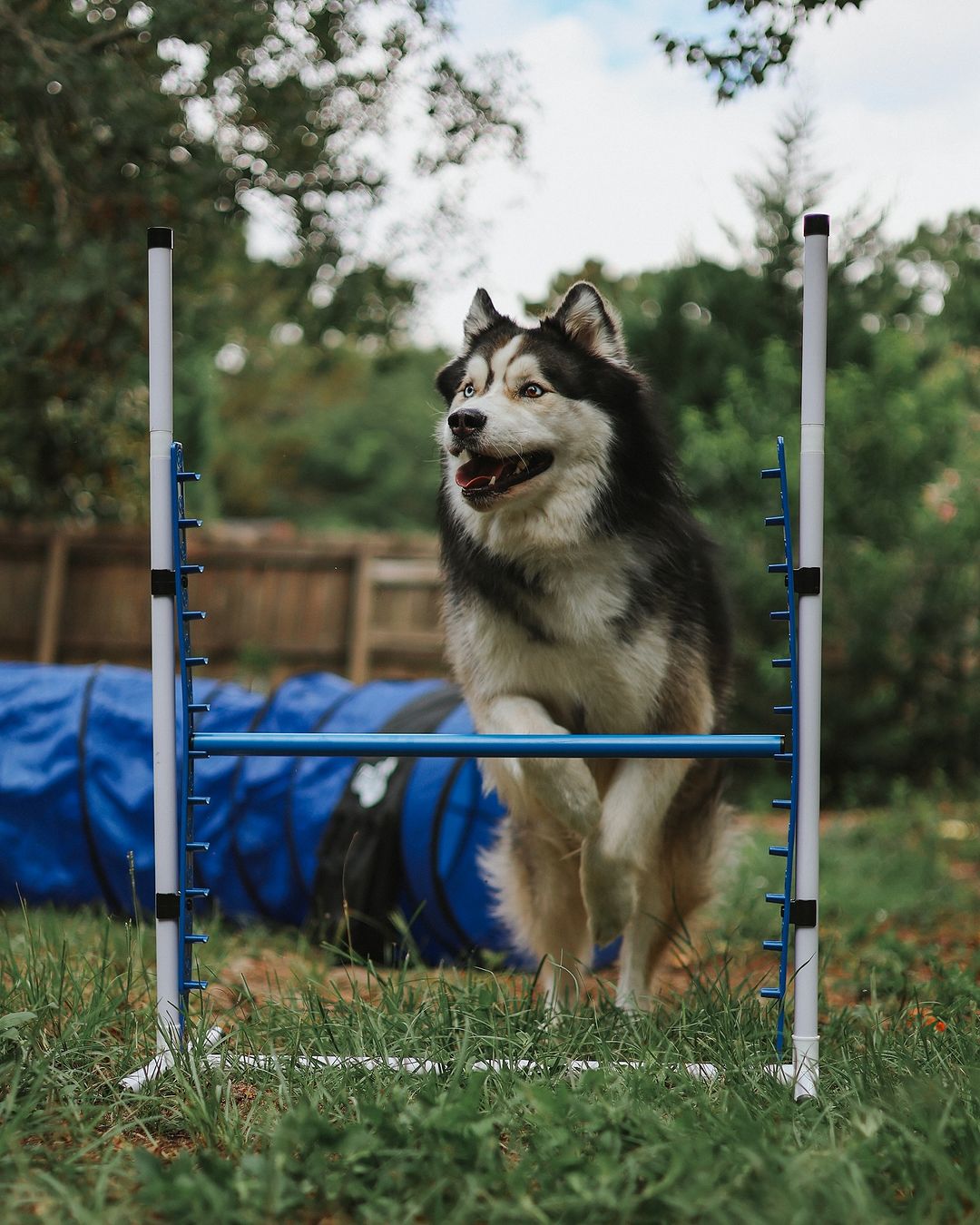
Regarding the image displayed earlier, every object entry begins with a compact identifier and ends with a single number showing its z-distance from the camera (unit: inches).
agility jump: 108.0
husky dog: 125.1
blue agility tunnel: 185.8
